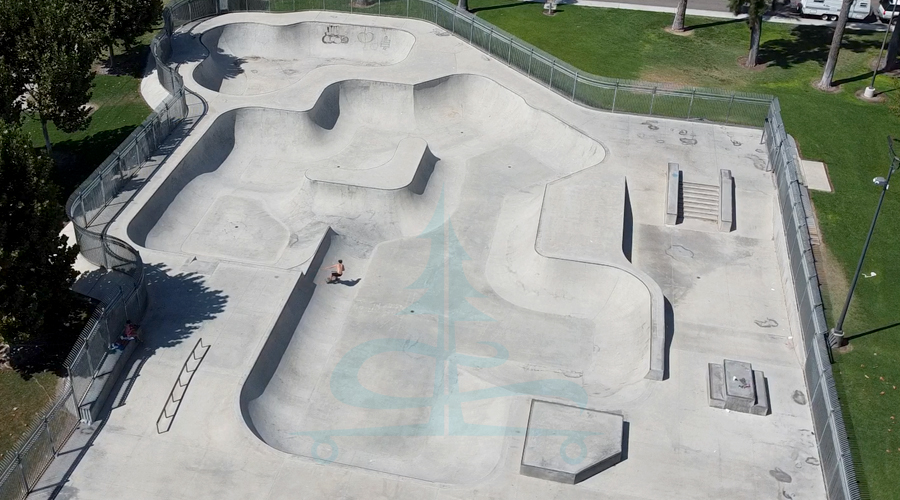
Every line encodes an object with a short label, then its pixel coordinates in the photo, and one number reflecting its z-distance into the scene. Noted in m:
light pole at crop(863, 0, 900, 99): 37.38
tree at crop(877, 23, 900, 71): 38.75
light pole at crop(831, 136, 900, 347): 23.78
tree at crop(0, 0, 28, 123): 26.86
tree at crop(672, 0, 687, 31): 42.75
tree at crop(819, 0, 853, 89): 35.91
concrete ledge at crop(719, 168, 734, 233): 27.30
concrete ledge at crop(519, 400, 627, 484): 18.25
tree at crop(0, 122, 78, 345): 19.89
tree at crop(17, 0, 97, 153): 28.11
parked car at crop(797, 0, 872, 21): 44.16
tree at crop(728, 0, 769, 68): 37.25
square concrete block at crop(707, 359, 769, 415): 20.30
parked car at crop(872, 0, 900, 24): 44.00
